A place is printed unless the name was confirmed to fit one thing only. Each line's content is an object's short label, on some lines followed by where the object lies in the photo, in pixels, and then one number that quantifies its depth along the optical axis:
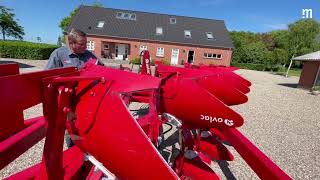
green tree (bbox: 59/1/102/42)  34.61
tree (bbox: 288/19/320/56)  19.14
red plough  0.78
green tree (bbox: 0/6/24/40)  27.25
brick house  18.98
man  1.90
